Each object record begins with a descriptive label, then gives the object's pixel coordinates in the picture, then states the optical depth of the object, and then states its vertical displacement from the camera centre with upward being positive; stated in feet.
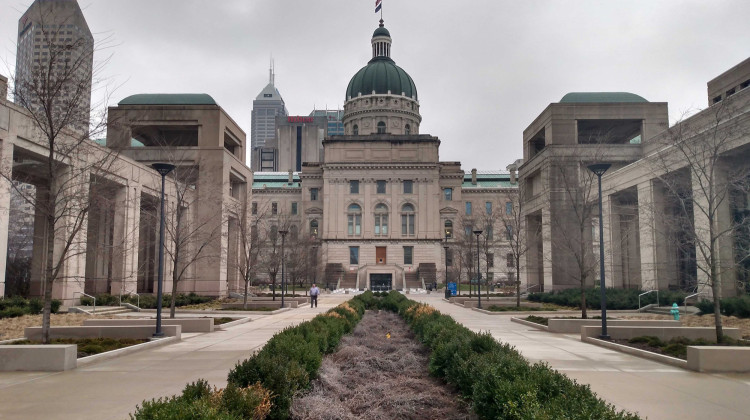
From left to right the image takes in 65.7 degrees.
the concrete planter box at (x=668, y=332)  55.60 -6.76
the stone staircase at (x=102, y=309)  96.17 -7.93
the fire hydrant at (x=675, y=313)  79.82 -6.92
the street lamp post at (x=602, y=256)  57.98 +0.73
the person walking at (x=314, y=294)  128.36 -6.84
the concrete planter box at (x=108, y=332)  56.44 -6.69
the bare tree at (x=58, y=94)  47.44 +14.54
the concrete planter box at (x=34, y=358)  39.27 -6.38
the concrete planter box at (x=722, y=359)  39.37 -6.53
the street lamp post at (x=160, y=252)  57.52 +1.20
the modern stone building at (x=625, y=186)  93.91 +15.90
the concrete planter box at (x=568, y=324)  70.49 -7.40
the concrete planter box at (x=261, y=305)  115.14 -8.70
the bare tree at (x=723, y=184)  82.67 +11.88
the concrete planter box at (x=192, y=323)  69.41 -7.11
